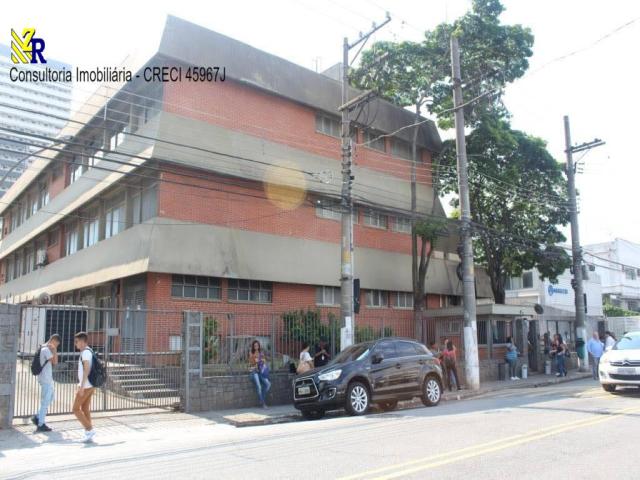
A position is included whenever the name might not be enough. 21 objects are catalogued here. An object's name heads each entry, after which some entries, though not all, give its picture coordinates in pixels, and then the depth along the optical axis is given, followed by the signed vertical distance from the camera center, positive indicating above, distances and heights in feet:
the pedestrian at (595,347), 67.51 -3.21
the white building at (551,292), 145.79 +7.05
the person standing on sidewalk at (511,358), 73.56 -4.71
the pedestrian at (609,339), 70.44 -2.43
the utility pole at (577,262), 87.97 +8.51
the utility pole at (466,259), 61.48 +6.68
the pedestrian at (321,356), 54.13 -3.04
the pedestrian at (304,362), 50.67 -3.39
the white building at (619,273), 176.76 +14.00
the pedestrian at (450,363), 60.85 -4.31
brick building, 64.90 +15.91
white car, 47.67 -3.83
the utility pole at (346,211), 53.83 +10.46
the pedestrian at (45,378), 37.04 -3.29
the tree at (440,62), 83.10 +36.64
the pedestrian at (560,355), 78.28 -4.69
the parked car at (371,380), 42.42 -4.34
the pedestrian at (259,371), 48.98 -3.94
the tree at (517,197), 88.22 +19.08
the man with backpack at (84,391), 33.24 -3.64
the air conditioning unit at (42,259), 95.79 +11.13
